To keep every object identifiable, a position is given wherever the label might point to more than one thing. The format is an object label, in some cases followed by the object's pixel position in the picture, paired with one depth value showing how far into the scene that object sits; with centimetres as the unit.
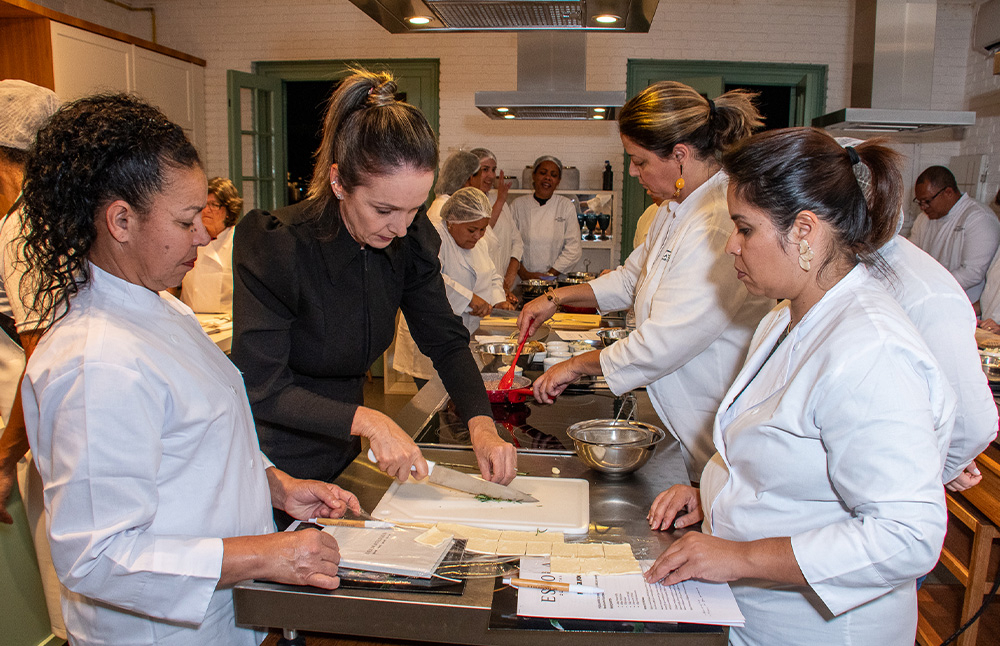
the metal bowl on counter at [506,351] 284
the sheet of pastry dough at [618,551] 126
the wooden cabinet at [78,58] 485
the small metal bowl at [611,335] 336
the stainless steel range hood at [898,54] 478
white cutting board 139
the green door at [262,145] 662
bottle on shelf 658
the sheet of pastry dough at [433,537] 127
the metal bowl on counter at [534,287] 515
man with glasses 544
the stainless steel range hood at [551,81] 421
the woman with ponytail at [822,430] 105
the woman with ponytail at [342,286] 153
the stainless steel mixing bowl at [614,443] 159
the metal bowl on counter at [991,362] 262
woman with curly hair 102
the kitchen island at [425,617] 105
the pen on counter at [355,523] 135
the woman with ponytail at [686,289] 200
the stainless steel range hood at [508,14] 248
